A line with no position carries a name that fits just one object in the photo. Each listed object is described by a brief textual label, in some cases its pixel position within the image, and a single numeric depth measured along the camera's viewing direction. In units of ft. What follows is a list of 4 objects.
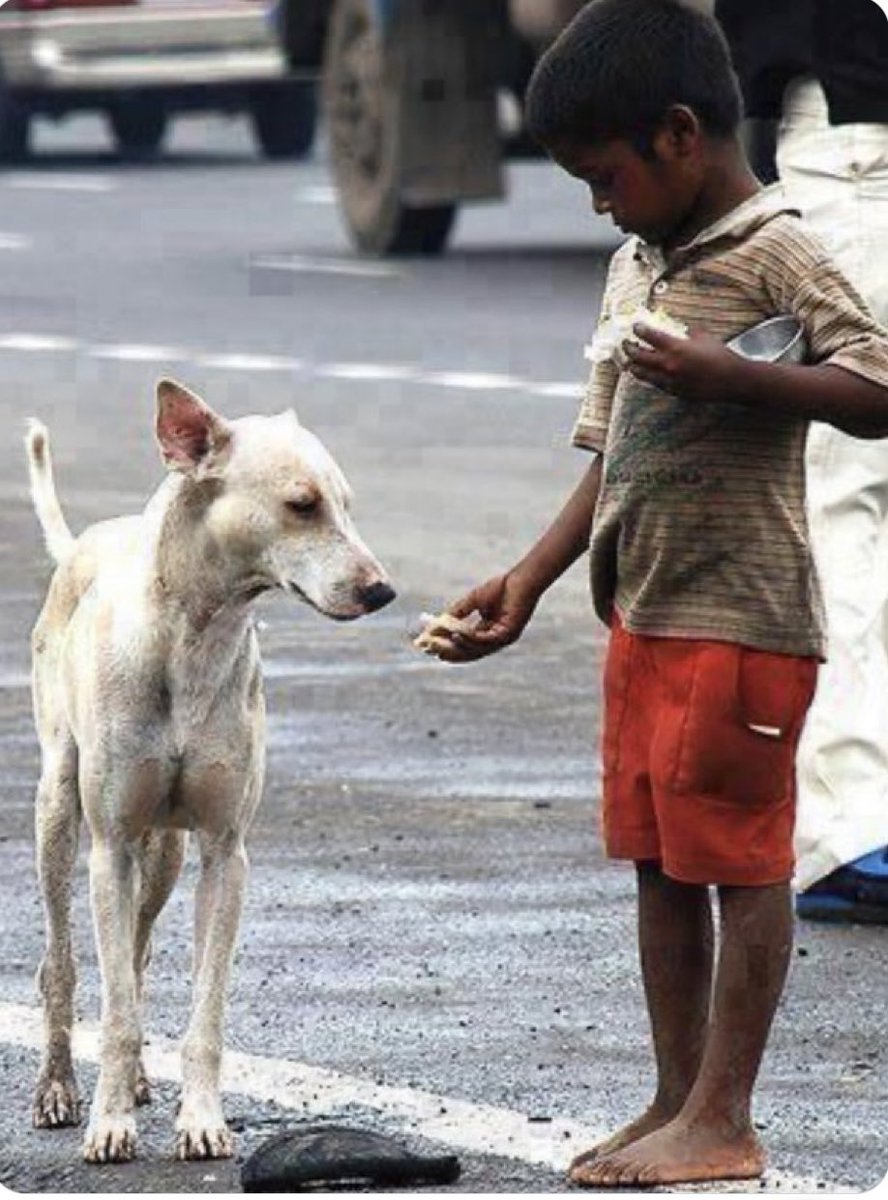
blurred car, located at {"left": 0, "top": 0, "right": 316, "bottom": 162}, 176.65
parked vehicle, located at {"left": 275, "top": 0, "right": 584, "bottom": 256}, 135.13
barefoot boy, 39.37
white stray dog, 41.52
